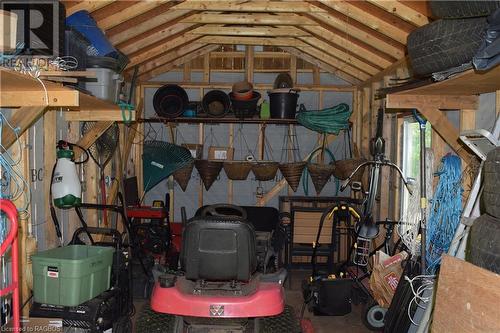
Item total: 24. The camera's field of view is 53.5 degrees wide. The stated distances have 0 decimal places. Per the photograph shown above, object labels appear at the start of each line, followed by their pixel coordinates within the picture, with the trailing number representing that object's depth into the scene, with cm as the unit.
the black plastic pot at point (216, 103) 713
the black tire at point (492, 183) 252
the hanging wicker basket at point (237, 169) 711
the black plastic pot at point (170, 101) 707
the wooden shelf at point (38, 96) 283
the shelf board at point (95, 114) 473
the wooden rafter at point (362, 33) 515
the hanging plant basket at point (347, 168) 680
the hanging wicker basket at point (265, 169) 708
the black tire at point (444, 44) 274
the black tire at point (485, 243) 245
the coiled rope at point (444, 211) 378
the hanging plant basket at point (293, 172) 704
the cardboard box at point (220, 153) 748
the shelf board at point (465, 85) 274
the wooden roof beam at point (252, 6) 500
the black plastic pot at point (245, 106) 688
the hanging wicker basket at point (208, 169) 712
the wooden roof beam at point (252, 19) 564
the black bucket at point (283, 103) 690
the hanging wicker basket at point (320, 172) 700
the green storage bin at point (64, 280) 320
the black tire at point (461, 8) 247
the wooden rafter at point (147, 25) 518
